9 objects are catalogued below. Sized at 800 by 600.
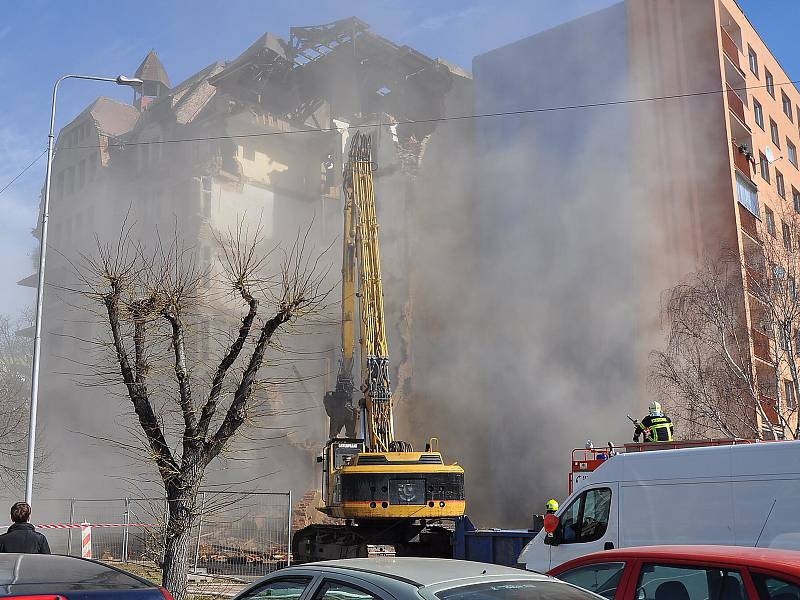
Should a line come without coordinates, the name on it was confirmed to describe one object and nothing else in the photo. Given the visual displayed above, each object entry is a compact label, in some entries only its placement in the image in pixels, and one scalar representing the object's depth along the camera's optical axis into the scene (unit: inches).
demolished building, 1266.0
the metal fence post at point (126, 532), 686.5
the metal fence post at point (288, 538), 634.8
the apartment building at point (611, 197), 971.3
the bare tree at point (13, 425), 1215.6
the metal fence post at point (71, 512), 727.7
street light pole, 526.1
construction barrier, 544.4
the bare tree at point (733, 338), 737.6
